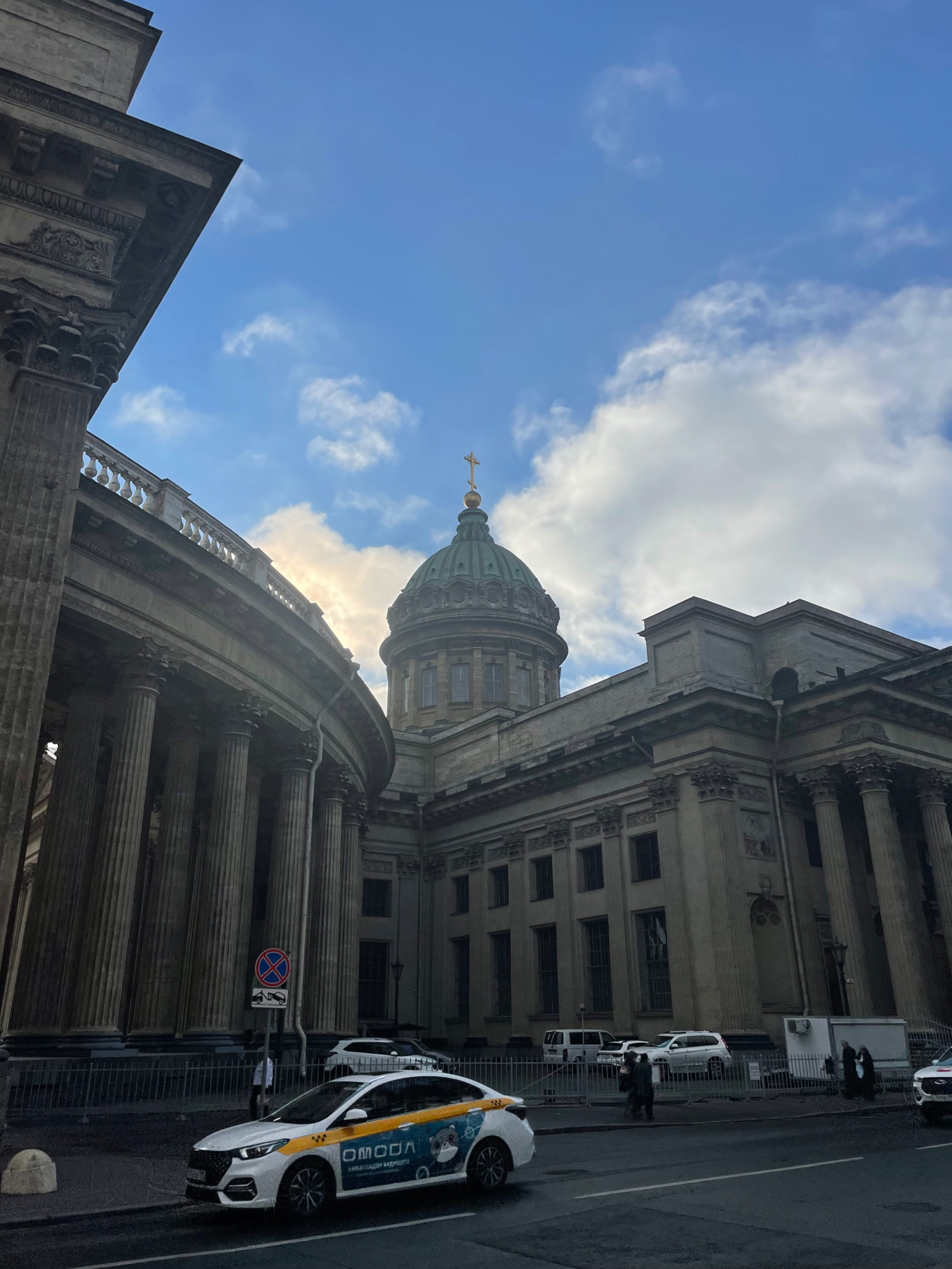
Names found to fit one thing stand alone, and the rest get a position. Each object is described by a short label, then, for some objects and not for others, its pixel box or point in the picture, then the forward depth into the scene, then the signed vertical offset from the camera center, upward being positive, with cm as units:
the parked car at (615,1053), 3052 -17
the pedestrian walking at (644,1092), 2097 -88
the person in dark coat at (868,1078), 2398 -77
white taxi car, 973 -92
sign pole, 1455 -26
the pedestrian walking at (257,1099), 1482 -65
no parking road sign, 1491 +117
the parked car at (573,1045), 3422 +7
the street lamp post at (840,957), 3055 +247
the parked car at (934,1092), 1817 -84
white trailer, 2756 +15
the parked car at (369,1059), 2511 -22
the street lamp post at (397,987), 4531 +266
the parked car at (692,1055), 2942 -26
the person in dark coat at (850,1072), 2430 -66
